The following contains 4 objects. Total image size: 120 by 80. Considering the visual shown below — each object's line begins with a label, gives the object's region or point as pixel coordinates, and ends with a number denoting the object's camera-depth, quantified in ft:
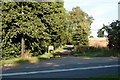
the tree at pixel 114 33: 55.51
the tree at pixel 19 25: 44.88
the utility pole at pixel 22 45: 48.23
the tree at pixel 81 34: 100.89
